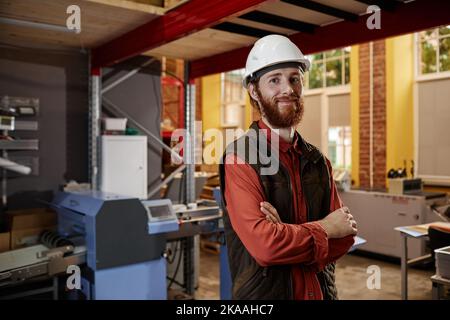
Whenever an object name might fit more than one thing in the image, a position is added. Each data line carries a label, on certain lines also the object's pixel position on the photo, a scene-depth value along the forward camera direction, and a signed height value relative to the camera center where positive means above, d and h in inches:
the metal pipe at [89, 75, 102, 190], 137.6 +9.0
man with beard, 51.1 -6.5
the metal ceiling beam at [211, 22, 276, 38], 103.1 +32.0
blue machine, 105.7 -23.4
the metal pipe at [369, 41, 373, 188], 233.1 +26.8
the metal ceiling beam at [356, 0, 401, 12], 85.1 +31.8
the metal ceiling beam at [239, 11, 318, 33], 94.1 +31.4
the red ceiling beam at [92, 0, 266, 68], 82.2 +30.2
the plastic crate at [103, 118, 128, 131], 137.9 +9.9
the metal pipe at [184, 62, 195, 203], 155.0 +5.7
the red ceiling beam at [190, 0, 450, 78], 82.3 +28.1
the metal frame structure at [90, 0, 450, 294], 83.2 +29.8
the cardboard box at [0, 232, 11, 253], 113.9 -25.0
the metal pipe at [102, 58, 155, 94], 146.5 +28.6
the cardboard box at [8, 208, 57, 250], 117.6 -21.6
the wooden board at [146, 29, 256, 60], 112.0 +33.6
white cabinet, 136.3 -4.2
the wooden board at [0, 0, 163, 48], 93.0 +34.2
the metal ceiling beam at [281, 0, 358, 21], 86.3 +31.5
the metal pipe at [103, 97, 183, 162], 148.3 +11.3
